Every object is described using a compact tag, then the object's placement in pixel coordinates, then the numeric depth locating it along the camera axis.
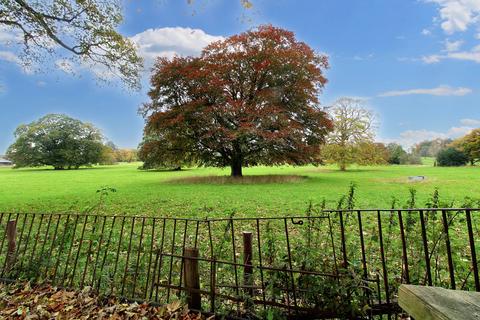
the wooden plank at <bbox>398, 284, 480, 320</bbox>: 0.92
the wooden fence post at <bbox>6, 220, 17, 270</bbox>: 3.96
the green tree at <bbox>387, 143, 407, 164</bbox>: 48.00
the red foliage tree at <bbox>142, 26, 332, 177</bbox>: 17.16
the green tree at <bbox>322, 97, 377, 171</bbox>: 29.34
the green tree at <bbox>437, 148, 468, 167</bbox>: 39.19
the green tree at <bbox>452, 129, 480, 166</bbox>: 36.91
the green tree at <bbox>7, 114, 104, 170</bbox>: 46.47
